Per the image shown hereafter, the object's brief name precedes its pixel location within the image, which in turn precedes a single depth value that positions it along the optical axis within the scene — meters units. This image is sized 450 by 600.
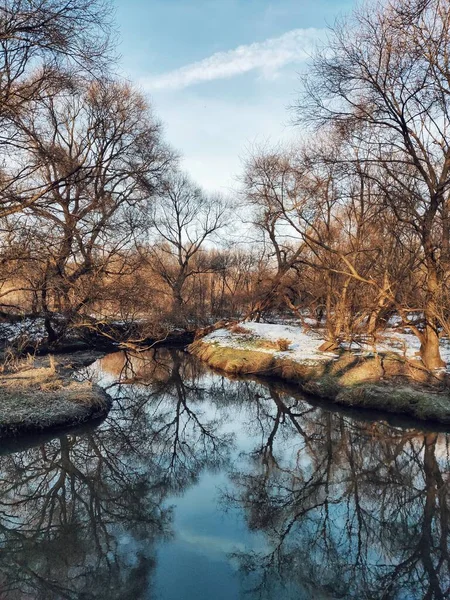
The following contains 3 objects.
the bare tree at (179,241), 30.75
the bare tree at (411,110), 9.09
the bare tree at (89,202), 9.21
